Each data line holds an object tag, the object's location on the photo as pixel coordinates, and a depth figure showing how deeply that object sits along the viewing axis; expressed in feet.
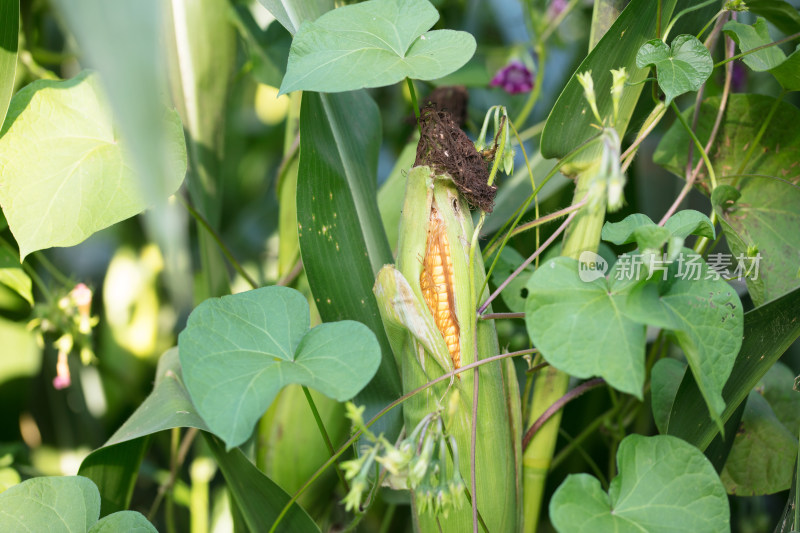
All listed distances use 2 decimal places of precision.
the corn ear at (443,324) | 4.21
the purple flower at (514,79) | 5.31
